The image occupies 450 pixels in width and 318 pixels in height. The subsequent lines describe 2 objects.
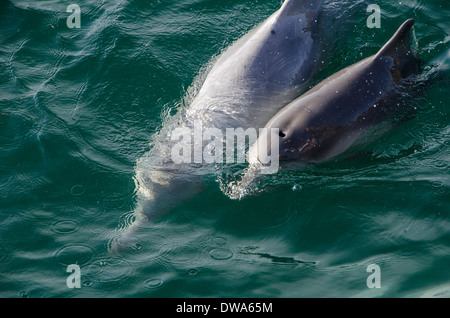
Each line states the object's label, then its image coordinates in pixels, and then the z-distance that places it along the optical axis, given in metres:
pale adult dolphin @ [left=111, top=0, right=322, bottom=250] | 8.14
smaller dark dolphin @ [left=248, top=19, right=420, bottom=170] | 7.80
